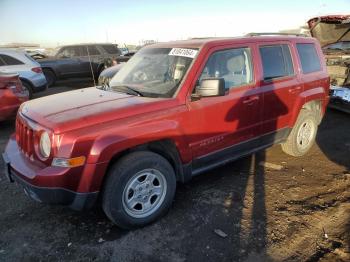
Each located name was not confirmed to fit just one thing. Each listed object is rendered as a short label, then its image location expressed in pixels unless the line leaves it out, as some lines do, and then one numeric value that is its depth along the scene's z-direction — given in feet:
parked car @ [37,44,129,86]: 44.42
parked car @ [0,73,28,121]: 21.99
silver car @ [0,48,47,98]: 32.14
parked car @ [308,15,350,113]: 24.58
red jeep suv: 9.90
